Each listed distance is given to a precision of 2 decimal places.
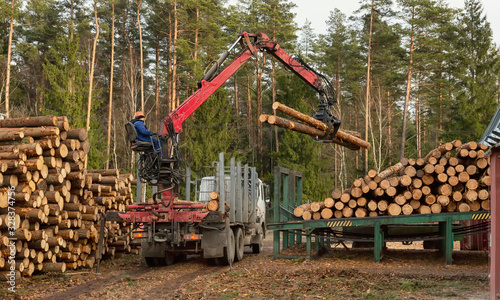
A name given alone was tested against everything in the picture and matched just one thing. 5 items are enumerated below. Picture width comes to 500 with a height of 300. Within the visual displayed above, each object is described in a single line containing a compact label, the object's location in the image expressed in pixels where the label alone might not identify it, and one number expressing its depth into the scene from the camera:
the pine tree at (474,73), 35.31
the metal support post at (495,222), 7.36
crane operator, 12.03
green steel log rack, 12.62
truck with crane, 12.31
